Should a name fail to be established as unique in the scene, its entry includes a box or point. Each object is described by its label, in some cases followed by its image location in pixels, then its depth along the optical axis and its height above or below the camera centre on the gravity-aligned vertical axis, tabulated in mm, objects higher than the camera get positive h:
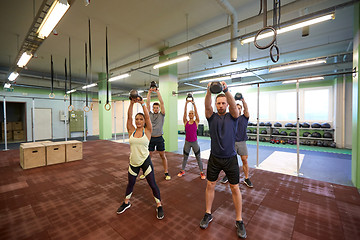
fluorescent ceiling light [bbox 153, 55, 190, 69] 4452 +1680
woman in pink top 3396 -409
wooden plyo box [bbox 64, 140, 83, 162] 4814 -1024
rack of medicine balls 7544 -907
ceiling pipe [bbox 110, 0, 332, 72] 3096 +2242
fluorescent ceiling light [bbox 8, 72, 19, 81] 5762 +1599
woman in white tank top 2109 -477
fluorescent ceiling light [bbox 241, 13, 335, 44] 2701 +1694
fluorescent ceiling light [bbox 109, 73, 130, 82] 6055 +1632
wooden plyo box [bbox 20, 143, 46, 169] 4102 -1010
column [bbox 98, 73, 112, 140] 9289 +84
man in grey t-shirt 3293 -289
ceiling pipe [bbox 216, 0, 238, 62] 3490 +1938
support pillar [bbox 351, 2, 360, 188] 3021 +184
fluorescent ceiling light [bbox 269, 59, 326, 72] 4877 +1727
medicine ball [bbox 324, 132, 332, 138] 7385 -857
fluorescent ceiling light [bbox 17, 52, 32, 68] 4034 +1601
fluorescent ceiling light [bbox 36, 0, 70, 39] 2260 +1595
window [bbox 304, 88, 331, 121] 8070 +627
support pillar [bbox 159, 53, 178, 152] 6160 +629
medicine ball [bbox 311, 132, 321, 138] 7685 -880
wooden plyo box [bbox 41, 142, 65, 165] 4473 -1008
